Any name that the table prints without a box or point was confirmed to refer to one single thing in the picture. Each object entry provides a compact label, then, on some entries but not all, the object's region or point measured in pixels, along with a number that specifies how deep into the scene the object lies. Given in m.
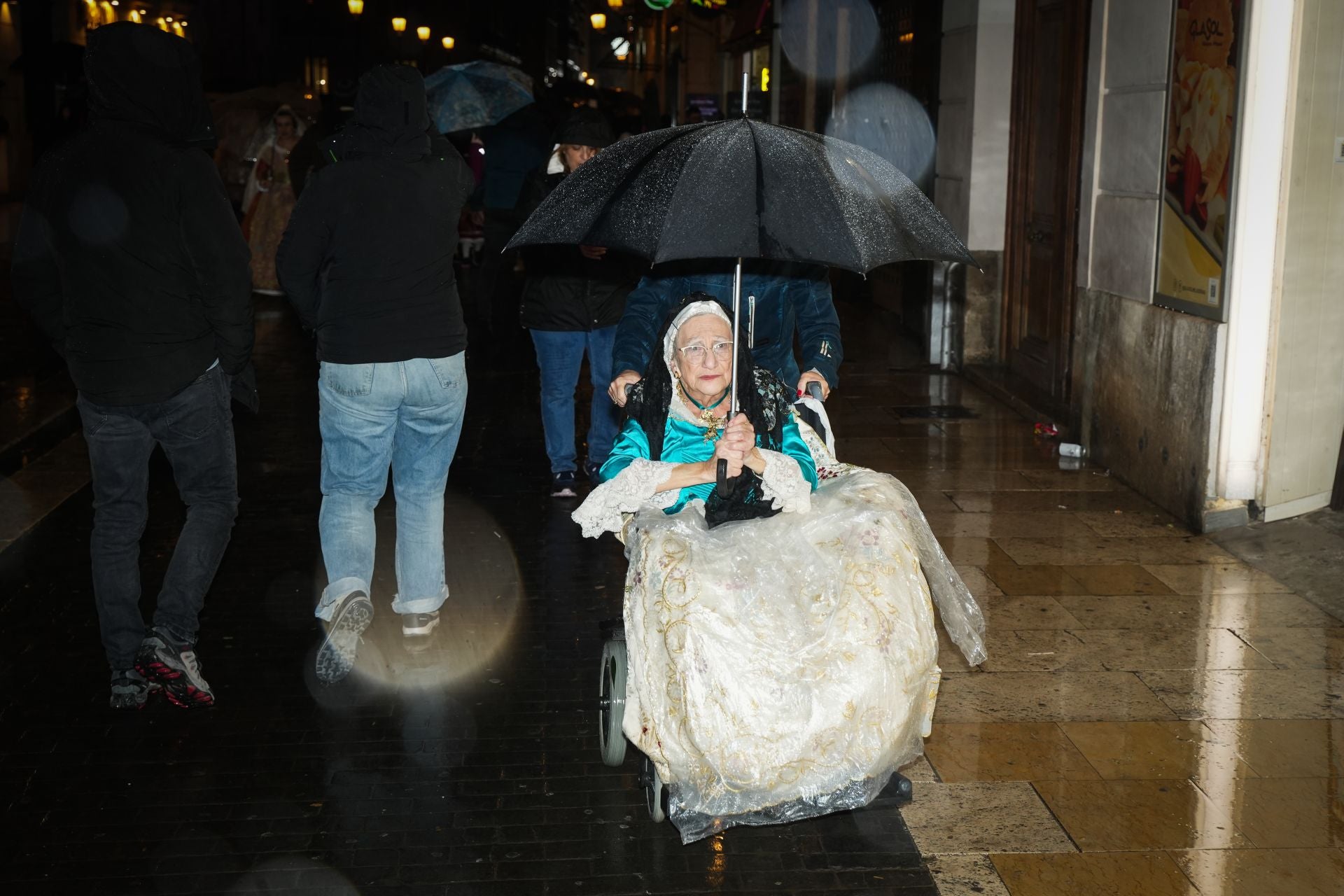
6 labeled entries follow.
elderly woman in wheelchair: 3.74
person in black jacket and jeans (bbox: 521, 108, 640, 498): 7.53
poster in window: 6.76
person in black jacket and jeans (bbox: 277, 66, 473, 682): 4.93
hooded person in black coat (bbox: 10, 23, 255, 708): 4.55
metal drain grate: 10.18
